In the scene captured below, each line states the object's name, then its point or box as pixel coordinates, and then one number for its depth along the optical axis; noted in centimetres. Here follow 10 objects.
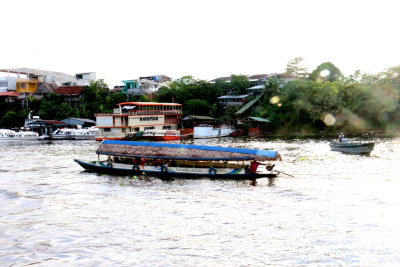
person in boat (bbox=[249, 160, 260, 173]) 2269
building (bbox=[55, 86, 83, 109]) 8801
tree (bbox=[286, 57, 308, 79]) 8181
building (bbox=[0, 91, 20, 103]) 8856
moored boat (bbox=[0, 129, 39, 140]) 6789
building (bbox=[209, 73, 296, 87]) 8100
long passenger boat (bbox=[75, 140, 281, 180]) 2277
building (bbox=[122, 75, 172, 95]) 9025
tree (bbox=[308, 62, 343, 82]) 7489
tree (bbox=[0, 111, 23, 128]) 8319
